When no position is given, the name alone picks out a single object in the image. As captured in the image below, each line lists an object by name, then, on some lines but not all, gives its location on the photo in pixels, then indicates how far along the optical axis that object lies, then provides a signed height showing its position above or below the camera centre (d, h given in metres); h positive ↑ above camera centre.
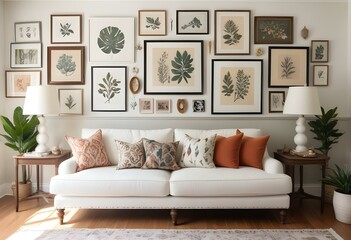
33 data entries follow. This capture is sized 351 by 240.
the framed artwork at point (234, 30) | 3.69 +1.08
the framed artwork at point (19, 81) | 3.76 +0.42
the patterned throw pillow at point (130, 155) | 3.09 -0.45
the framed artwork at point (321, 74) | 3.70 +0.52
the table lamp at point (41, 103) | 3.23 +0.11
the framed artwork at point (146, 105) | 3.73 +0.11
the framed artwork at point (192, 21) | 3.69 +1.19
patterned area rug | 2.54 -1.09
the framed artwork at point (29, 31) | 3.73 +1.07
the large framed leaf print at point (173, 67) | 3.69 +0.60
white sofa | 2.74 -0.74
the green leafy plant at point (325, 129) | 3.39 -0.17
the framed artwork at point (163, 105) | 3.73 +0.11
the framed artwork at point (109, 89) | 3.71 +0.32
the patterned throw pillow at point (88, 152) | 3.08 -0.42
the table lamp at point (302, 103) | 3.18 +0.13
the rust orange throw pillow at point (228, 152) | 3.10 -0.41
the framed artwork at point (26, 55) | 3.75 +0.76
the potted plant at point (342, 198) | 2.84 -0.83
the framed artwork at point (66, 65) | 3.72 +0.62
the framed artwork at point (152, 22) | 3.70 +1.18
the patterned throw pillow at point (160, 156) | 3.07 -0.46
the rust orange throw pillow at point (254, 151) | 3.12 -0.41
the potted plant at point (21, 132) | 3.37 -0.23
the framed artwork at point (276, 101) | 3.71 +0.17
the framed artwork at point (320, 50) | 3.70 +0.83
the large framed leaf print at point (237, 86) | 3.70 +0.36
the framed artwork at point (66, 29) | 3.71 +1.09
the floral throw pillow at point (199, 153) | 3.09 -0.42
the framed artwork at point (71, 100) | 3.73 +0.17
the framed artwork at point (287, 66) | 3.69 +0.62
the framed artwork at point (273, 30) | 3.69 +1.09
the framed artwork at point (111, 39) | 3.69 +0.96
